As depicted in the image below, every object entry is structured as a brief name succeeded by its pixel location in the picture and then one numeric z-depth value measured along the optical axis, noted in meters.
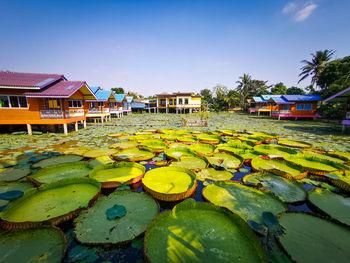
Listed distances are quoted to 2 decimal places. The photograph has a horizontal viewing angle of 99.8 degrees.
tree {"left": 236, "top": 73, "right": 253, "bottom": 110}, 37.12
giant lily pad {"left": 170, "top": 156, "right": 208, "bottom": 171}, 4.15
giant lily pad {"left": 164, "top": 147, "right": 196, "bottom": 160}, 4.86
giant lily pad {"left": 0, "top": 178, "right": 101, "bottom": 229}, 2.09
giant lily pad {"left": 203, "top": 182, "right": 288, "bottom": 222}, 2.38
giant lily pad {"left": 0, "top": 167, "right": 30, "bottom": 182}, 3.38
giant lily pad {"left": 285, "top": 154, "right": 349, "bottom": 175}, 3.71
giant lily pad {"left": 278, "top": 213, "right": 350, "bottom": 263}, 1.64
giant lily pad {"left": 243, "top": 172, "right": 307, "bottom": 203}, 2.78
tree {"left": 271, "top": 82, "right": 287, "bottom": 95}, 39.59
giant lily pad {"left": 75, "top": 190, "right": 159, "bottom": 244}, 1.89
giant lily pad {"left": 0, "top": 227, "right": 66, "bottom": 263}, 1.58
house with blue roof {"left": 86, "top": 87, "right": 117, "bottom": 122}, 15.83
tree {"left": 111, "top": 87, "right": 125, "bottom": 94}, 53.51
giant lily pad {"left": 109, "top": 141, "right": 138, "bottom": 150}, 5.94
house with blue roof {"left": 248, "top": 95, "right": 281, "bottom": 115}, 28.19
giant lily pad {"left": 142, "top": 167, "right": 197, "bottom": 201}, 2.77
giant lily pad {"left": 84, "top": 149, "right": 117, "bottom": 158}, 5.01
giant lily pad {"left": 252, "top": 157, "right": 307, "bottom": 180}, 3.52
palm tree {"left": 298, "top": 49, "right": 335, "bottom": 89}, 25.56
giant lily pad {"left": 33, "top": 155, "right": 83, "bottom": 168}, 4.22
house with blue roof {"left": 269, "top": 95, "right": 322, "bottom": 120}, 19.38
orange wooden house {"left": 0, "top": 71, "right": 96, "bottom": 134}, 8.52
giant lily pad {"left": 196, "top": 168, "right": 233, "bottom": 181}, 3.55
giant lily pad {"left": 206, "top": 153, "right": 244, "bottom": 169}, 4.19
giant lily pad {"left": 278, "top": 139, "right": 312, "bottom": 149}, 6.18
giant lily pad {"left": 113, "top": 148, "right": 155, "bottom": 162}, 4.63
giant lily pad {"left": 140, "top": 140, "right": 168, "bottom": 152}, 6.04
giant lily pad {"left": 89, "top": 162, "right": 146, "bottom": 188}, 3.16
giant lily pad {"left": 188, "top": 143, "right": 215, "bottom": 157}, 5.44
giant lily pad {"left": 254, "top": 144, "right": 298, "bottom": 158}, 4.95
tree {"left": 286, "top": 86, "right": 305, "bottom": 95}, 39.31
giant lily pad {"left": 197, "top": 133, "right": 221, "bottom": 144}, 6.69
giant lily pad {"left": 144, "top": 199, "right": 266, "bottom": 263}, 1.61
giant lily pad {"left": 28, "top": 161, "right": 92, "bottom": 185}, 3.29
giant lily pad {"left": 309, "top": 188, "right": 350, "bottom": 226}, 2.29
